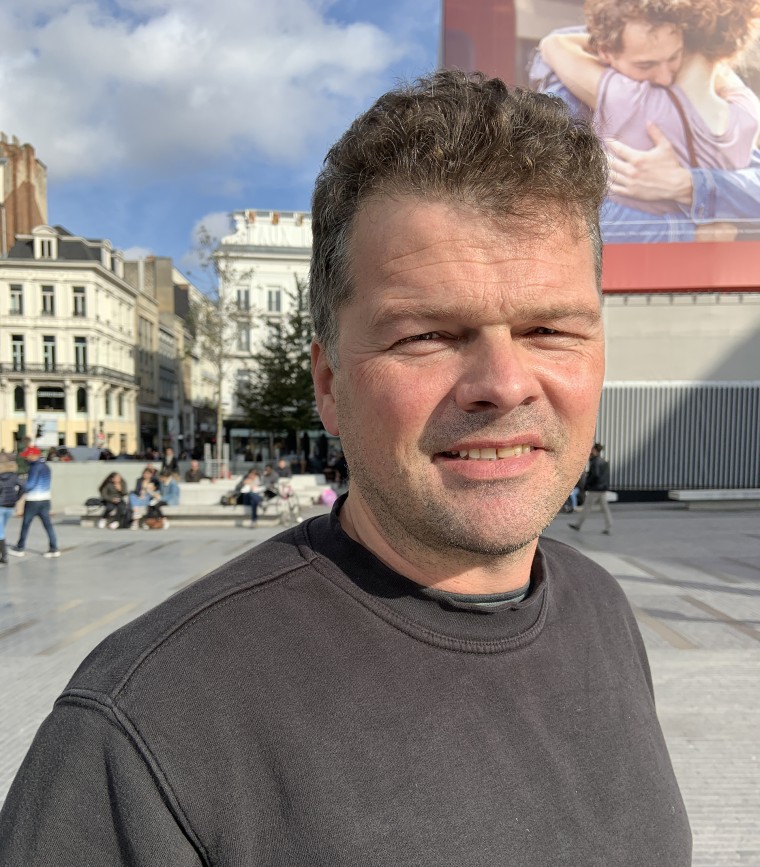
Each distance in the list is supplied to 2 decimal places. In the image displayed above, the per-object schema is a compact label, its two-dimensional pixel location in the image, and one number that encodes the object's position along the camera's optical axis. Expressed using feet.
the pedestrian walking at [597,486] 41.36
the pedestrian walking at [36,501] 33.24
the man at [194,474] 63.00
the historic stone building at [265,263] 138.92
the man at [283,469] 52.25
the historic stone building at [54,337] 159.12
